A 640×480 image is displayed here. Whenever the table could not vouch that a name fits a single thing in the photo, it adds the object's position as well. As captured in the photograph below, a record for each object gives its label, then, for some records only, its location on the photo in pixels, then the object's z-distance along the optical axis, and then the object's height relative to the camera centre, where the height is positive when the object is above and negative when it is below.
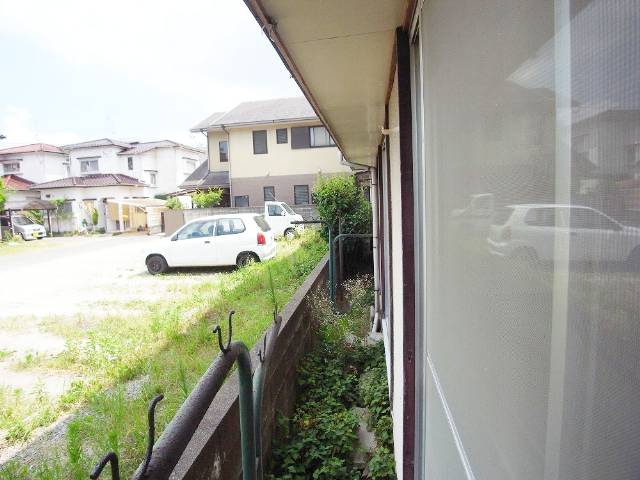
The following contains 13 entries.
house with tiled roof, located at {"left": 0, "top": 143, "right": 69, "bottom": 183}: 31.73 +3.98
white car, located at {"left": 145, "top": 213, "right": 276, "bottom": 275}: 9.61 -0.86
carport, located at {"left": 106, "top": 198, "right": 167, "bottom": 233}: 26.08 -0.14
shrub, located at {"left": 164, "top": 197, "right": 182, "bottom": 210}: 21.79 +0.29
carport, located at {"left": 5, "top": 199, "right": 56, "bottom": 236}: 25.52 +0.43
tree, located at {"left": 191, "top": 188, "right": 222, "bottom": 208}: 20.30 +0.45
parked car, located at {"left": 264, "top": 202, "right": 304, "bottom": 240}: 15.10 -0.42
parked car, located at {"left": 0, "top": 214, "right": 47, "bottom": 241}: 22.33 -0.72
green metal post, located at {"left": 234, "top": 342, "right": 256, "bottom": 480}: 1.55 -0.85
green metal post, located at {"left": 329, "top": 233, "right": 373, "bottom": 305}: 6.72 -0.88
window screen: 0.34 -0.05
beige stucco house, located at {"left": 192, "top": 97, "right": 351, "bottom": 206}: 19.64 +2.53
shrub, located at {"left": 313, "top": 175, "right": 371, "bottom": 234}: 9.21 -0.07
